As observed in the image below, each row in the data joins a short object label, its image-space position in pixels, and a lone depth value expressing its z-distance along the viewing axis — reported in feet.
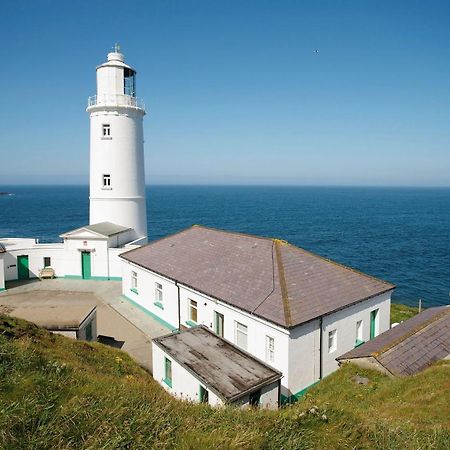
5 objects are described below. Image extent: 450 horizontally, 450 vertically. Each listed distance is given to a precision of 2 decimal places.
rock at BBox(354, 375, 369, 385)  41.36
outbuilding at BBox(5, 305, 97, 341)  49.83
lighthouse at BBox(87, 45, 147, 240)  97.09
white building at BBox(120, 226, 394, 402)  45.42
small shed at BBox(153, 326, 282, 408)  35.63
